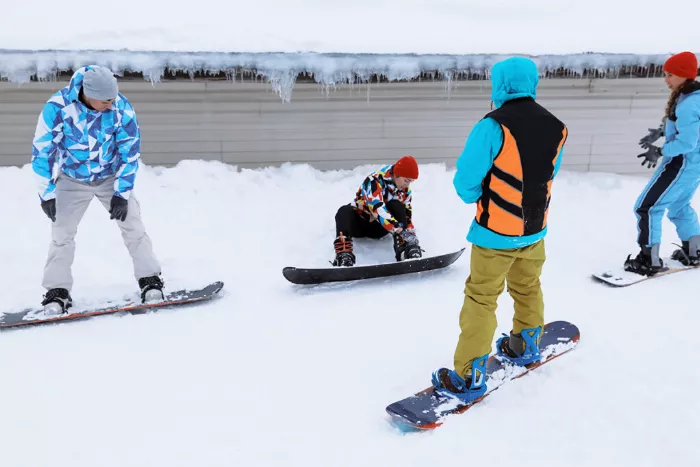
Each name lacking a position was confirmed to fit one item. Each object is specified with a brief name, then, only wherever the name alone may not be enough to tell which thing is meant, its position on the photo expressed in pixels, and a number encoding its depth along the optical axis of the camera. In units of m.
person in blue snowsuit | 4.55
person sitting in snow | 5.33
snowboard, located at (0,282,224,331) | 4.17
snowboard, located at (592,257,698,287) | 4.91
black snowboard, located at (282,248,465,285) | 4.84
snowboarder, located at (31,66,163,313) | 3.94
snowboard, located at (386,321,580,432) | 2.93
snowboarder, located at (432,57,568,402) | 2.79
